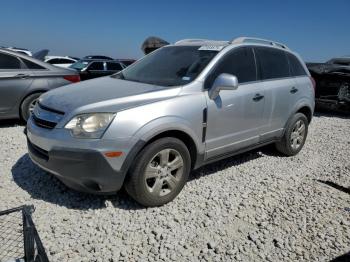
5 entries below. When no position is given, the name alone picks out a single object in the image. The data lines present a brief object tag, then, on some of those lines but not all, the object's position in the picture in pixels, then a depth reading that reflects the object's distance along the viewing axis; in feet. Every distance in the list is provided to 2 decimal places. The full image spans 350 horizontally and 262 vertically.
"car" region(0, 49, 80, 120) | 20.26
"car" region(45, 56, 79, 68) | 64.80
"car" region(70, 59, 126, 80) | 43.96
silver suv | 10.02
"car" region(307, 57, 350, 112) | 29.09
